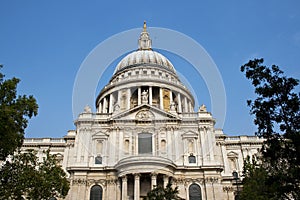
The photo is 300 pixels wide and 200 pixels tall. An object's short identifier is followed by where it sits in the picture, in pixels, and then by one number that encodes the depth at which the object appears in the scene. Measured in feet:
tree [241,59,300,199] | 53.36
